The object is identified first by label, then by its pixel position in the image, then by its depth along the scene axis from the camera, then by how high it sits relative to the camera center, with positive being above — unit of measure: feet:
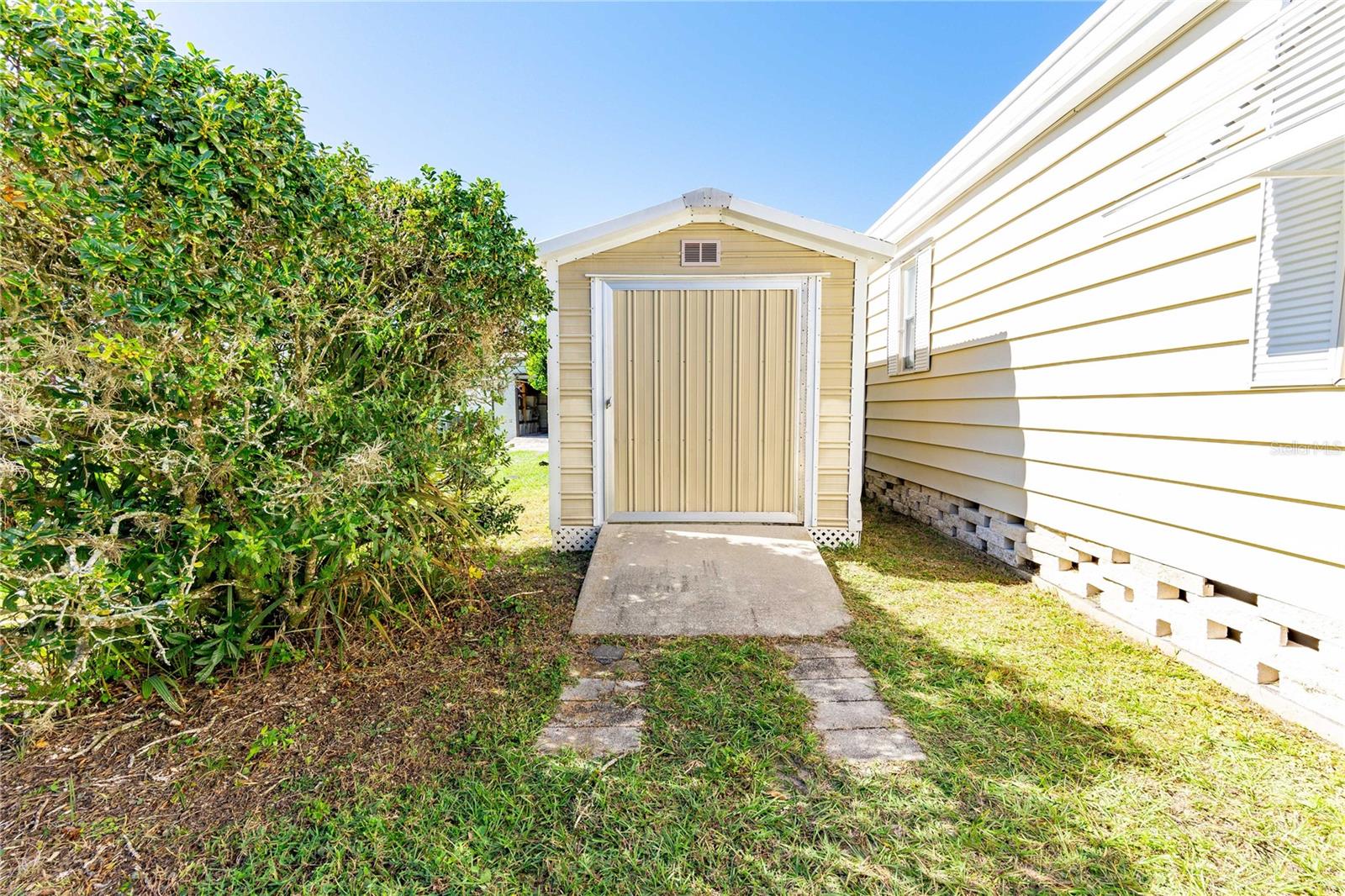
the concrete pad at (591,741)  6.23 -4.13
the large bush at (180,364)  5.06 +0.57
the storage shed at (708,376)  14.08 +1.02
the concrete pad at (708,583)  9.75 -3.80
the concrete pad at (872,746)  6.10 -4.14
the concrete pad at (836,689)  7.39 -4.15
